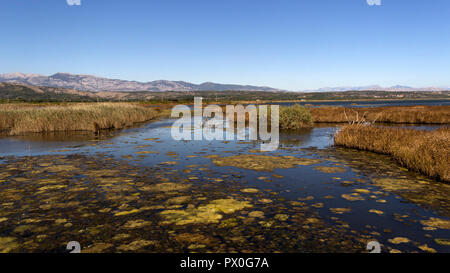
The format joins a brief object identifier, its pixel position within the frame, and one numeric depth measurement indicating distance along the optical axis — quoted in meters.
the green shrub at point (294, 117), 20.89
